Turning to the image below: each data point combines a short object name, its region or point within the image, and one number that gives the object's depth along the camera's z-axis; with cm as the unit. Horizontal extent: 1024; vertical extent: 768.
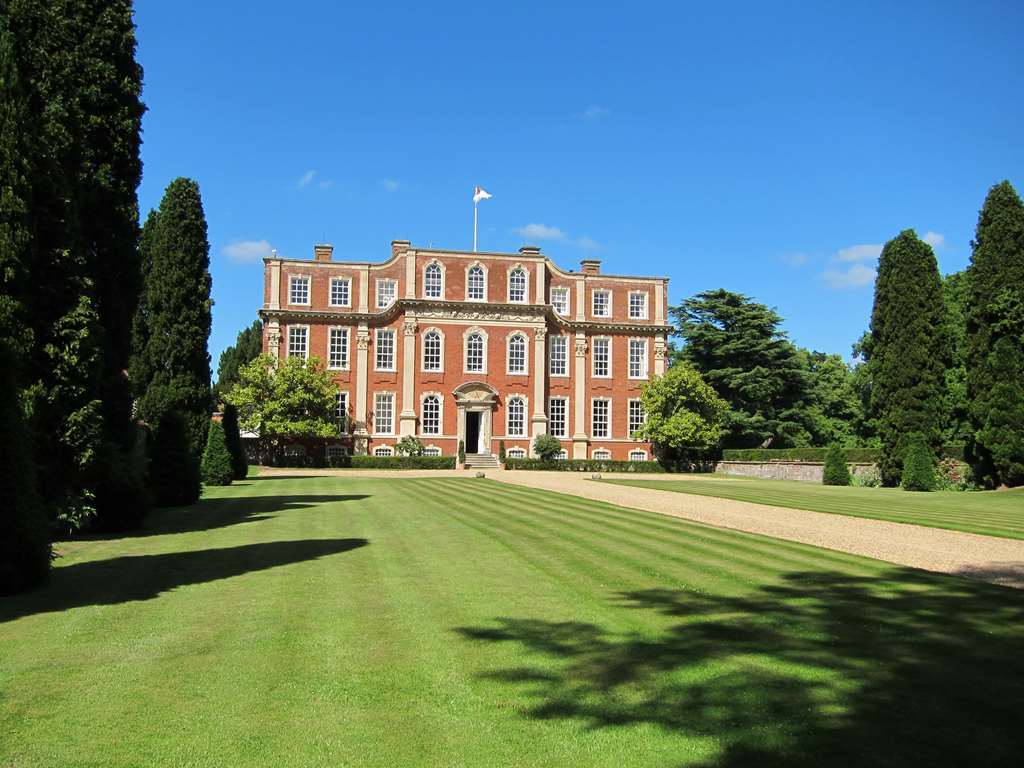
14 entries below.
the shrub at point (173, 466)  1844
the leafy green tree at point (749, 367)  5025
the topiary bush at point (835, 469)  3412
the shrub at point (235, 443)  2930
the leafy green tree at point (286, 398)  4300
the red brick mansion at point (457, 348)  4794
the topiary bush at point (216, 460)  2645
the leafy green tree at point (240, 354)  6372
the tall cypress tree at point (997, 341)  2783
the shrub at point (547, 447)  4694
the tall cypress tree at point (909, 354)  3141
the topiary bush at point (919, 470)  2895
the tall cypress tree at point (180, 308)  2484
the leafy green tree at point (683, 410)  4647
